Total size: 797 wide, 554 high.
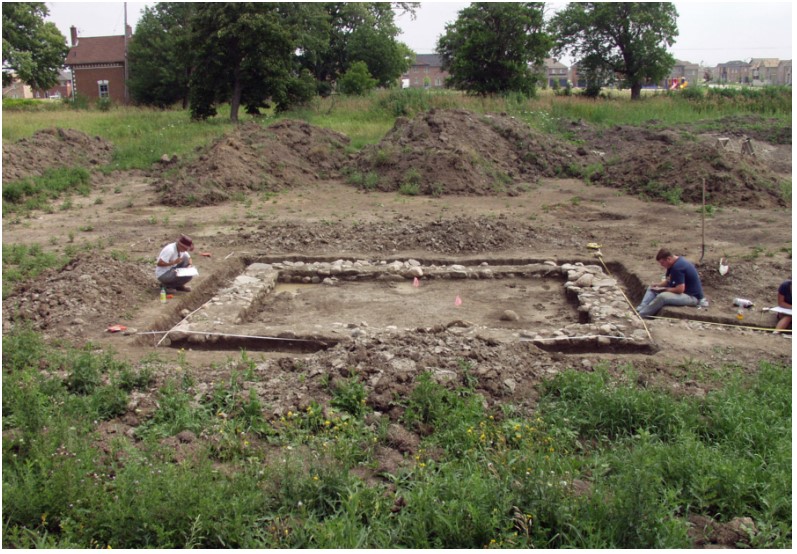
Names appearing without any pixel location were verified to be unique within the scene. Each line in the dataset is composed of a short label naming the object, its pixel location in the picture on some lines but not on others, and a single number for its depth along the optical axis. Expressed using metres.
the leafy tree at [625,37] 41.22
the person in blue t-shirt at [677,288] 9.12
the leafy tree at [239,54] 26.30
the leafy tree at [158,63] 40.72
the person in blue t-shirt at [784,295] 8.49
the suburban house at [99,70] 52.19
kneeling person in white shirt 9.82
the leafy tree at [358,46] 50.25
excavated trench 8.33
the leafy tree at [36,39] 41.32
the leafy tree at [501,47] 35.09
